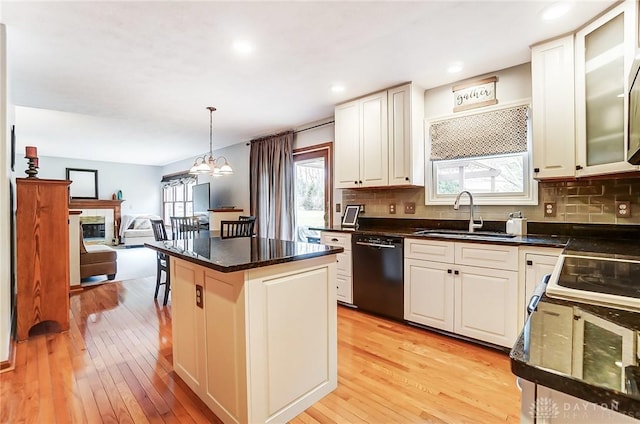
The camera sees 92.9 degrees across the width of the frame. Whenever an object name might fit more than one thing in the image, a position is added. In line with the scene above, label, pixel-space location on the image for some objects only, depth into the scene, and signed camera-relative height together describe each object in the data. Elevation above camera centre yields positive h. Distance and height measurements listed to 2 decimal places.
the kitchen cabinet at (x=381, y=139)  3.21 +0.80
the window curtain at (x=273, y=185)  4.86 +0.43
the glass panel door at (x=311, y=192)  4.45 +0.29
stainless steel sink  2.75 -0.23
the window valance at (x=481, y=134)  2.76 +0.74
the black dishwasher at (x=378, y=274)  2.99 -0.66
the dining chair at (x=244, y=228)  3.91 -0.23
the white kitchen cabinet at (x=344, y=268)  3.41 -0.66
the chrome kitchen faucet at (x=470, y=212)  2.94 -0.02
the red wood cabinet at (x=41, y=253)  2.73 -0.38
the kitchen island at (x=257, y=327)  1.52 -0.65
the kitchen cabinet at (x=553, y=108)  2.30 +0.79
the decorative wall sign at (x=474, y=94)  2.93 +1.16
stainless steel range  0.83 -0.25
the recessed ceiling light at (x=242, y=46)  2.35 +1.30
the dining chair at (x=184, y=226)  4.22 -0.22
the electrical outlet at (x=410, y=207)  3.51 +0.04
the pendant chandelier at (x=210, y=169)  3.72 +0.53
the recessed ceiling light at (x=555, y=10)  1.96 +1.31
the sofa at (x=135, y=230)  8.83 -0.54
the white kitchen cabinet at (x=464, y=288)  2.37 -0.67
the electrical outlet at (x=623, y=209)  2.26 +0.00
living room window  8.56 +0.50
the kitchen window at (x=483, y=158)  2.78 +0.52
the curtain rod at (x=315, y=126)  4.34 +1.26
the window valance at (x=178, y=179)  8.27 +0.94
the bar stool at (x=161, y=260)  3.68 -0.61
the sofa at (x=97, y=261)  4.52 -0.76
